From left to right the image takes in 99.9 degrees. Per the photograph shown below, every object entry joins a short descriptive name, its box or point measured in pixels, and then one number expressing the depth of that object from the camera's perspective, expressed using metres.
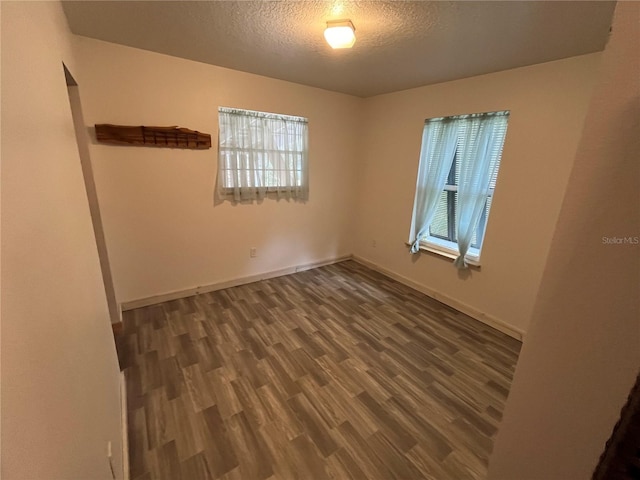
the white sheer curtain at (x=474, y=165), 2.46
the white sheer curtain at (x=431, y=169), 2.80
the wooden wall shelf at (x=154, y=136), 2.24
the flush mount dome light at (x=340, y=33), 1.59
